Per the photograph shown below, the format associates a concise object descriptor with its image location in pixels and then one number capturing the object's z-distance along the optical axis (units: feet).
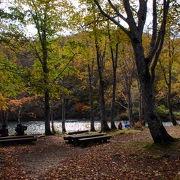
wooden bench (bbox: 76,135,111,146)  28.53
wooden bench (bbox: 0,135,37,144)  29.81
